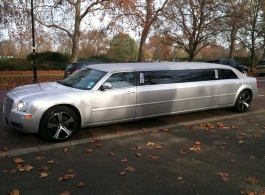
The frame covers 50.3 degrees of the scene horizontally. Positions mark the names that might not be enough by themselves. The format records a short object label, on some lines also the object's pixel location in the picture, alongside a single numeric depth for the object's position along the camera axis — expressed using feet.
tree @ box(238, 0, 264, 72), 96.27
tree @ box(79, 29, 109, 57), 84.80
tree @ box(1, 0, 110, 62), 72.69
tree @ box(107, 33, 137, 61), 151.53
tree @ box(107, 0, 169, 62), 75.05
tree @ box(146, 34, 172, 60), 86.71
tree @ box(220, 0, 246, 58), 78.16
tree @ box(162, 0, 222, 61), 76.28
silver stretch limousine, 17.13
